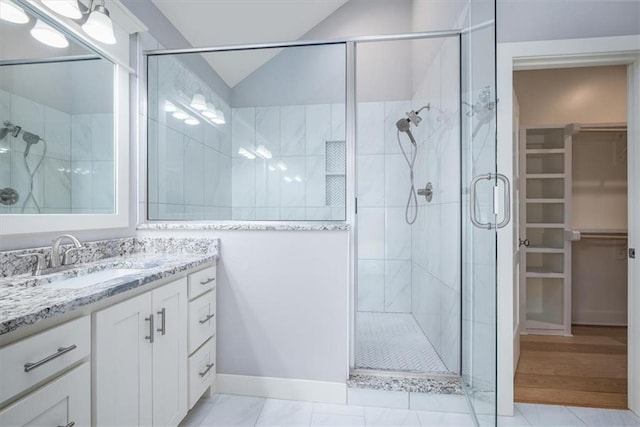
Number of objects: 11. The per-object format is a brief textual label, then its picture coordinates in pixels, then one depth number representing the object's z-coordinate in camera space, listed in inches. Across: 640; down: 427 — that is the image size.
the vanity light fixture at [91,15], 56.1
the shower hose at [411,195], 112.0
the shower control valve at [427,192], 95.3
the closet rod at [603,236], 118.4
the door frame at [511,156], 67.6
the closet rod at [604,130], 115.9
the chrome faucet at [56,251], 52.0
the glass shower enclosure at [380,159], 61.1
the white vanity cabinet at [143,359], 40.6
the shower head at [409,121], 103.1
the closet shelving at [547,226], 116.7
